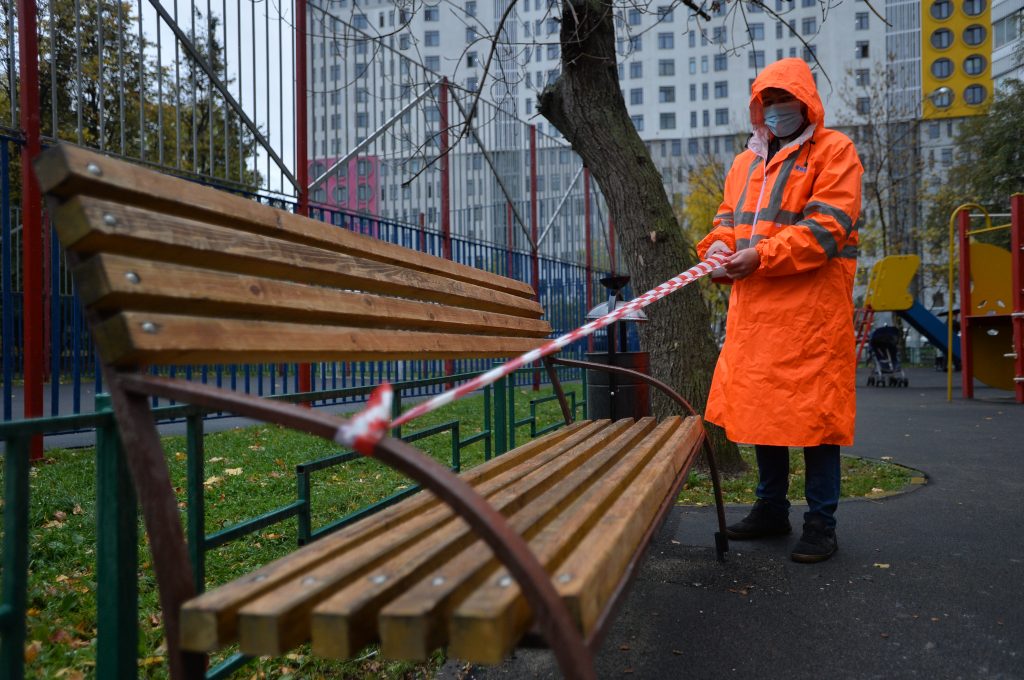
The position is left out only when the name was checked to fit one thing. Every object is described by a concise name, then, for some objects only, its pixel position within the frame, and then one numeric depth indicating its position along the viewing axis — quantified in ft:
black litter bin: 19.29
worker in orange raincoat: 10.48
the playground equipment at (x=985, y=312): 38.11
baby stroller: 49.90
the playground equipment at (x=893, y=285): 46.09
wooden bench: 3.81
